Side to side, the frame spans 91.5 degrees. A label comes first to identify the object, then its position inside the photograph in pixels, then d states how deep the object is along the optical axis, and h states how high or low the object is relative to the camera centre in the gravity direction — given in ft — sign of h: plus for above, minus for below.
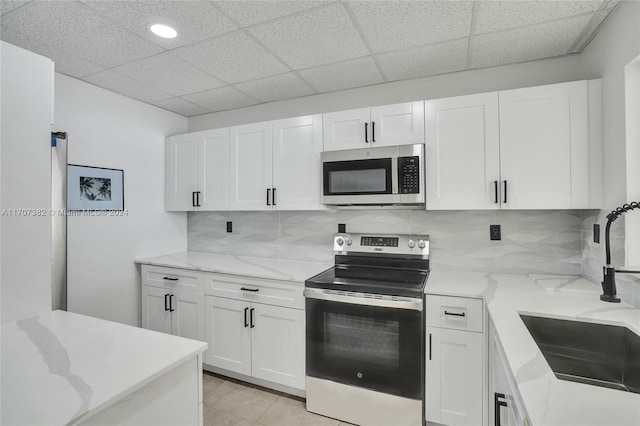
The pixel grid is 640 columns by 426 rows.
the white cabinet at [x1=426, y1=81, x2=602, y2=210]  5.97 +1.33
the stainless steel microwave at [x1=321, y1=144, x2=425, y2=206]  7.01 +0.92
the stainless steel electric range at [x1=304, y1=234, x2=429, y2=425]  6.08 -2.75
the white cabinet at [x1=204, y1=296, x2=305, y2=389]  7.23 -3.07
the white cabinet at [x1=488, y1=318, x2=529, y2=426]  3.03 -2.16
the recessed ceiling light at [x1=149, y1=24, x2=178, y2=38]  5.72 +3.49
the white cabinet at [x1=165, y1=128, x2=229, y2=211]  9.48 +1.43
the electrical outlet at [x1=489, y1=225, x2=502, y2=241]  7.39 -0.44
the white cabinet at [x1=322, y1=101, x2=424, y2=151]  7.13 +2.13
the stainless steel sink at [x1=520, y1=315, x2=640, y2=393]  3.95 -1.88
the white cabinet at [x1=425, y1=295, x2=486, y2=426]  5.80 -2.79
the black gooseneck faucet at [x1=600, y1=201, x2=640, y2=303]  4.60 -0.86
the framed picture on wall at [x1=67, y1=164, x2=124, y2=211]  7.98 +0.78
